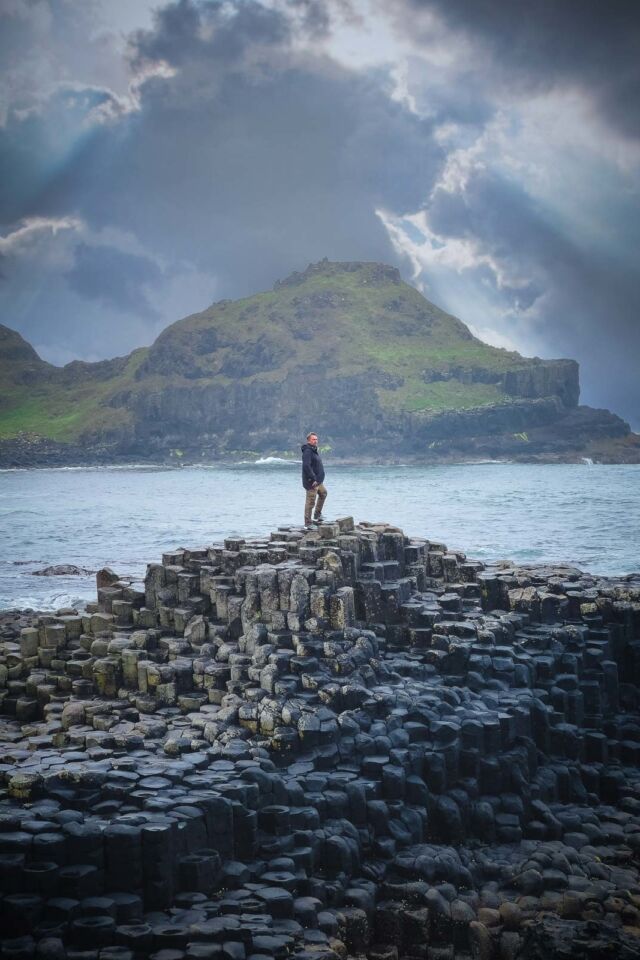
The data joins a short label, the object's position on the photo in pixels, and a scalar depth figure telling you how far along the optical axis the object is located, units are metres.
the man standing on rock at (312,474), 24.06
